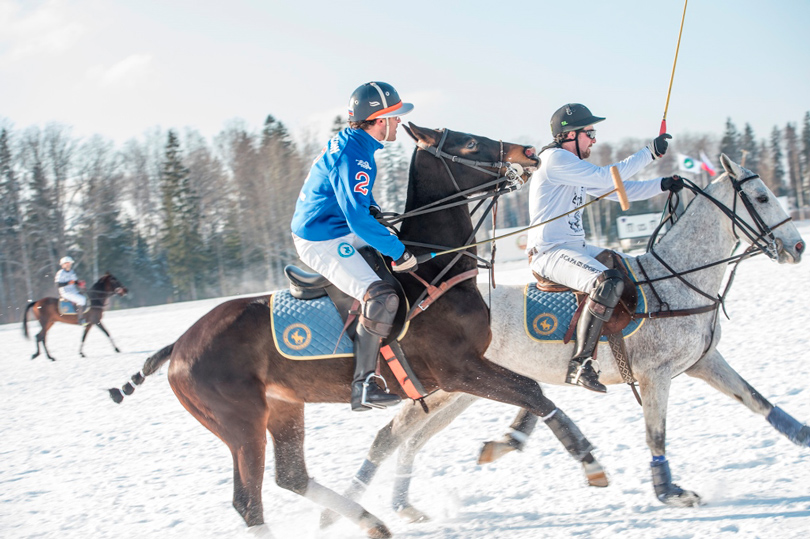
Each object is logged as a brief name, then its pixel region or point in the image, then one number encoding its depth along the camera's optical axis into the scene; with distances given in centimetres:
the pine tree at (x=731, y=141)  6710
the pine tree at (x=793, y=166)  7100
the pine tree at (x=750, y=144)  7354
